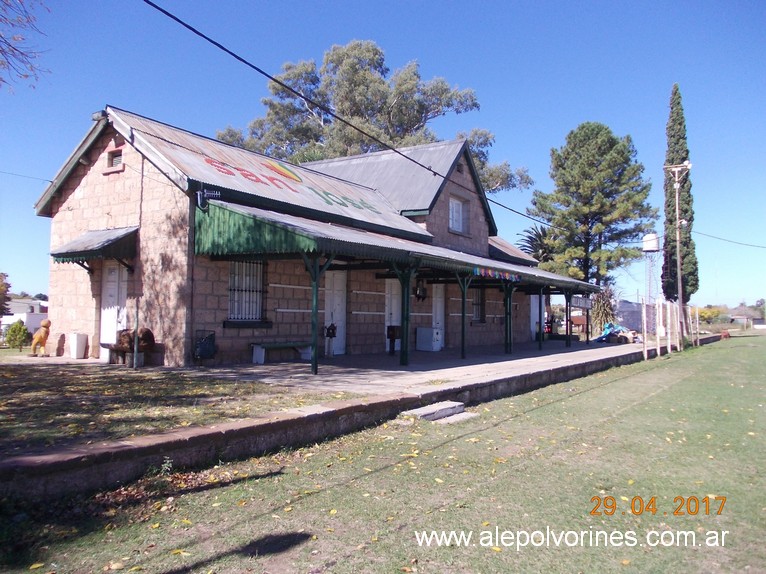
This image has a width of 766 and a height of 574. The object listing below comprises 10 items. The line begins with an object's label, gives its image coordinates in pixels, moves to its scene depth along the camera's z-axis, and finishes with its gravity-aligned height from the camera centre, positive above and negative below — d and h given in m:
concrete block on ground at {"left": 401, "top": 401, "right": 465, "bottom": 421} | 8.11 -1.19
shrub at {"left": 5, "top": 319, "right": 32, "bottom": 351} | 17.61 -0.30
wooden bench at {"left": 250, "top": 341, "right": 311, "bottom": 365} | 12.85 -0.48
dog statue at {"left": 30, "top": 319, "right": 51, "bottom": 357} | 14.15 -0.32
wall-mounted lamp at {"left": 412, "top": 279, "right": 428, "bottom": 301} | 18.25 +1.18
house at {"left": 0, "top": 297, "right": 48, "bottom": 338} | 23.88 +0.38
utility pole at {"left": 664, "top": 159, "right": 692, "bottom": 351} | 28.12 +3.34
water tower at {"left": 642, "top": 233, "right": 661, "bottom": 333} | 36.43 +5.29
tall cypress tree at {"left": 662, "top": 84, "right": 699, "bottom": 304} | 35.50 +7.16
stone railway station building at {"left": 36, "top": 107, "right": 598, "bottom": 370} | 11.68 +1.51
